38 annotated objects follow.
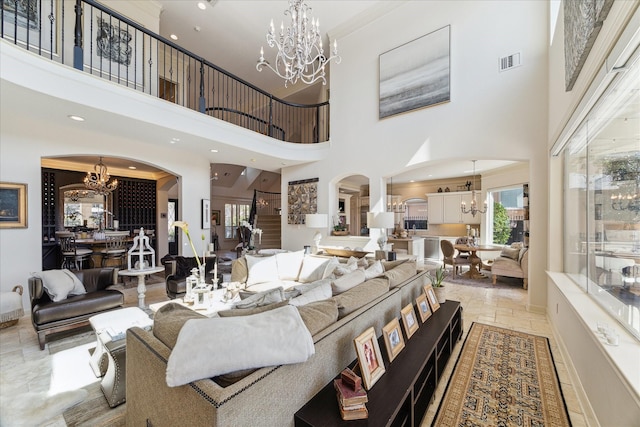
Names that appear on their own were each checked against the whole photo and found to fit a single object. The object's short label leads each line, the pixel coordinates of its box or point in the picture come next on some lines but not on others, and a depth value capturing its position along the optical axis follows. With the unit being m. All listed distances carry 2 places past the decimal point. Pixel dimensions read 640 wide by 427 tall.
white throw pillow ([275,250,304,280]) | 4.09
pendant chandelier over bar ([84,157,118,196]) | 6.23
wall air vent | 4.10
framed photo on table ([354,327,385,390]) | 1.40
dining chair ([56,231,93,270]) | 5.56
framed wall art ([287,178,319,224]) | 6.61
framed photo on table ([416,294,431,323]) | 2.41
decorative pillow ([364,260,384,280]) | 2.64
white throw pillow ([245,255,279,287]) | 3.86
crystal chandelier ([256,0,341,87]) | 3.09
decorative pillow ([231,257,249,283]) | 3.94
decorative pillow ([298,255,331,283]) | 3.87
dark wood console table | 1.21
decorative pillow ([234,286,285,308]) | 1.70
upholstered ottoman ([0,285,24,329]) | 3.31
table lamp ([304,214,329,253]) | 5.56
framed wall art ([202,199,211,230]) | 6.38
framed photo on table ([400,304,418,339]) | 2.03
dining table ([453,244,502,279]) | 6.17
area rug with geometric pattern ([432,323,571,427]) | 1.86
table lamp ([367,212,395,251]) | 4.71
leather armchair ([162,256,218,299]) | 4.06
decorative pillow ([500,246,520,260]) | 5.80
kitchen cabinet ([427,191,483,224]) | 8.41
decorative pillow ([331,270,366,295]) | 2.17
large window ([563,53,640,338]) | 1.67
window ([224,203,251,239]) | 12.24
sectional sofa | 0.98
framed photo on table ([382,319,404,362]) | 1.69
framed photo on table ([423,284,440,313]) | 2.65
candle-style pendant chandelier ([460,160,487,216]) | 7.52
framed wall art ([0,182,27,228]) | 3.80
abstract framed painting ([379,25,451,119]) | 4.78
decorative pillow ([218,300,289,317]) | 1.49
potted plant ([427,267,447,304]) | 3.03
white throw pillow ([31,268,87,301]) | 3.00
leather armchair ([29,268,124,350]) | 2.81
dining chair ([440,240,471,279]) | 6.33
